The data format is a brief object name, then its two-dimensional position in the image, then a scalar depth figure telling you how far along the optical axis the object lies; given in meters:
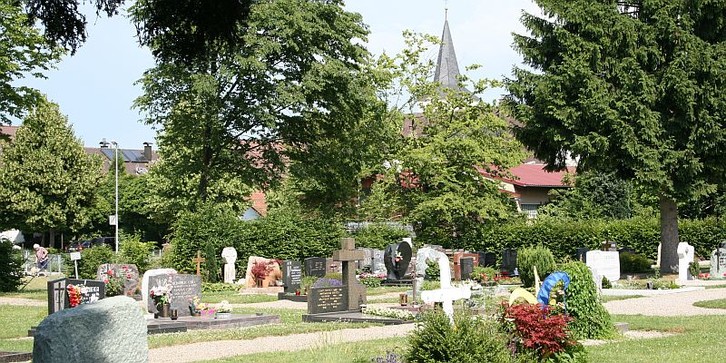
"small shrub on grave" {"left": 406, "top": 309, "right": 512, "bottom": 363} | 10.95
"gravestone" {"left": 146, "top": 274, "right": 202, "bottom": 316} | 21.22
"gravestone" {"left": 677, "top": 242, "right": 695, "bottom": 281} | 32.03
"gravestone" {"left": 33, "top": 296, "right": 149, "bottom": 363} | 8.02
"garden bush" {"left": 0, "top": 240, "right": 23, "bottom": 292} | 35.09
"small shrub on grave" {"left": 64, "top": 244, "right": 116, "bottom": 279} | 35.75
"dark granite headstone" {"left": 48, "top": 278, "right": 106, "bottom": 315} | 18.70
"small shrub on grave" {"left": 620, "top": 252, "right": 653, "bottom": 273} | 38.16
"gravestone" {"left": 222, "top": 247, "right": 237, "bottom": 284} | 36.94
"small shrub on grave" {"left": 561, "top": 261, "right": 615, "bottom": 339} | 16.00
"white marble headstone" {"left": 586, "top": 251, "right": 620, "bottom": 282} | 31.38
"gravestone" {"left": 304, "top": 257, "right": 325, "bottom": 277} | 34.09
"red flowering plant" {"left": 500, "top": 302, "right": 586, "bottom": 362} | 12.17
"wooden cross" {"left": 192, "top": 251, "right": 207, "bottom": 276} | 35.03
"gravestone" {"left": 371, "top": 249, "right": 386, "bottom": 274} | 38.66
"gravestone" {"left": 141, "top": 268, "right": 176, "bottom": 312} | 22.32
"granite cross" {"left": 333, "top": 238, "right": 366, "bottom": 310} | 23.08
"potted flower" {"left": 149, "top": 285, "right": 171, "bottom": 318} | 20.97
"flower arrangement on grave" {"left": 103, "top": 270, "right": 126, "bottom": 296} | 28.38
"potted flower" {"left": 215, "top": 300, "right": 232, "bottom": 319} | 21.47
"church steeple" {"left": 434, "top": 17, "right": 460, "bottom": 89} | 87.25
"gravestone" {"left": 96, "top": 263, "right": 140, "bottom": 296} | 29.67
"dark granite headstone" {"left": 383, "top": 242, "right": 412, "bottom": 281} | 34.81
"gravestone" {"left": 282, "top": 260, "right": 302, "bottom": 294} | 30.95
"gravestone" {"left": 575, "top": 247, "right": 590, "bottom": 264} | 34.90
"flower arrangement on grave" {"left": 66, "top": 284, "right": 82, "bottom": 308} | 18.70
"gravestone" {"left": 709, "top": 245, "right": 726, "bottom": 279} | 34.44
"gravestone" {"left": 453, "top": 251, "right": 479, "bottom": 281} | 34.66
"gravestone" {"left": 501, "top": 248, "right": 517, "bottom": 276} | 36.80
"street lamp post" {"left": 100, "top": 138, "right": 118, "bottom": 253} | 62.13
